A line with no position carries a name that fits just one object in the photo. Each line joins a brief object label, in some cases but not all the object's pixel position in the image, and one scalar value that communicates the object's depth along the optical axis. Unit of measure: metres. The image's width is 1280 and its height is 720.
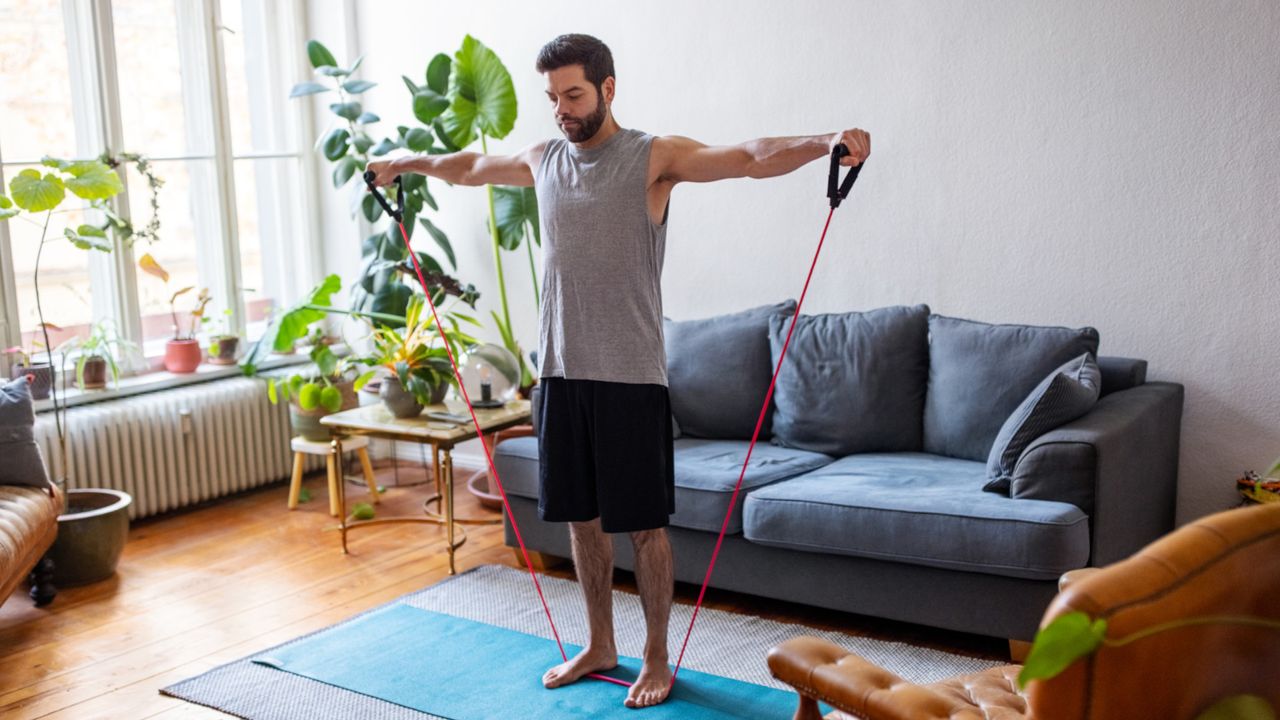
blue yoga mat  2.88
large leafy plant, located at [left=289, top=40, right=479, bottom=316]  4.79
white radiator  4.34
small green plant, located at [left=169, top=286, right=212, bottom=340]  4.83
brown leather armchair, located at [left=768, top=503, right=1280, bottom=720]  1.23
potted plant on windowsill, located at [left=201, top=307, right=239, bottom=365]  4.98
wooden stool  4.59
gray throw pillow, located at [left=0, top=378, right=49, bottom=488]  3.57
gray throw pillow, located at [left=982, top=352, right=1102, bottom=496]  3.12
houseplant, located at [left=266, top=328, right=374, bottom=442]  4.60
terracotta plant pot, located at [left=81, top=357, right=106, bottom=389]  4.45
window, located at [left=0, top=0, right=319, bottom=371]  4.31
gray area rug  2.95
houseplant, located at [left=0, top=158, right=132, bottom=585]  3.71
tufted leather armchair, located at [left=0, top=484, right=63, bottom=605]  3.19
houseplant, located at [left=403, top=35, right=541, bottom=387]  4.57
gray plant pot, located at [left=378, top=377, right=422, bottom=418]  4.01
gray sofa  3.01
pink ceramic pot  4.81
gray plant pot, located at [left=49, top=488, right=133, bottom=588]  3.81
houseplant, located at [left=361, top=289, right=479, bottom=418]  4.01
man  2.69
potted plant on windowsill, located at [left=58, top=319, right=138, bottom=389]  4.43
